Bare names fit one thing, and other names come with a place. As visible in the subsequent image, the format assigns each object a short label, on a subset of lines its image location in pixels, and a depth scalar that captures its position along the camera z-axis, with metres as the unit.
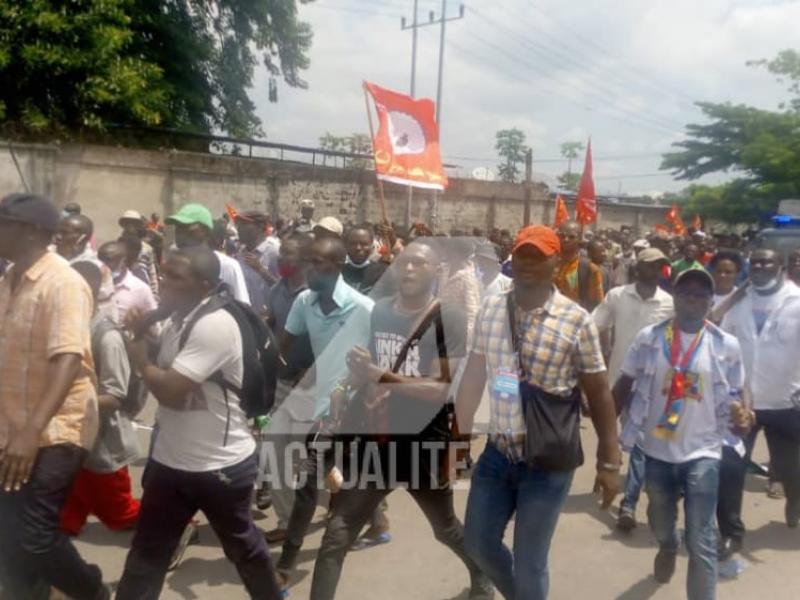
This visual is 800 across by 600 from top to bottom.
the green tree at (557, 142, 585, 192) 72.31
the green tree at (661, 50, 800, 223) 23.16
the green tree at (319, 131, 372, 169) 21.09
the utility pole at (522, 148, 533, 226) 22.28
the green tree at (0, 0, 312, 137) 14.85
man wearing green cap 4.74
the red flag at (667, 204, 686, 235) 18.61
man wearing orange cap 2.91
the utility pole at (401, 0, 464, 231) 26.62
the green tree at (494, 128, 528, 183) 65.32
